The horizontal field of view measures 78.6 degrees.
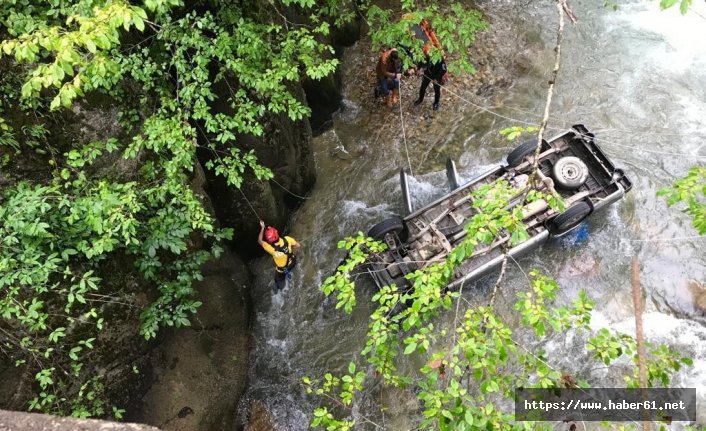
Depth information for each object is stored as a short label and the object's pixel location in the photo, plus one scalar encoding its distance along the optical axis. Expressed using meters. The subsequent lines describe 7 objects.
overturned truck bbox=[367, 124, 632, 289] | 7.16
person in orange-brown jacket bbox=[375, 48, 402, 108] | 9.20
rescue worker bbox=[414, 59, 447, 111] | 9.15
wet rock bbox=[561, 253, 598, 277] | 8.00
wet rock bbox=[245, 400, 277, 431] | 6.72
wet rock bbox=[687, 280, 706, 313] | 7.46
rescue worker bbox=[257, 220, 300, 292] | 7.36
